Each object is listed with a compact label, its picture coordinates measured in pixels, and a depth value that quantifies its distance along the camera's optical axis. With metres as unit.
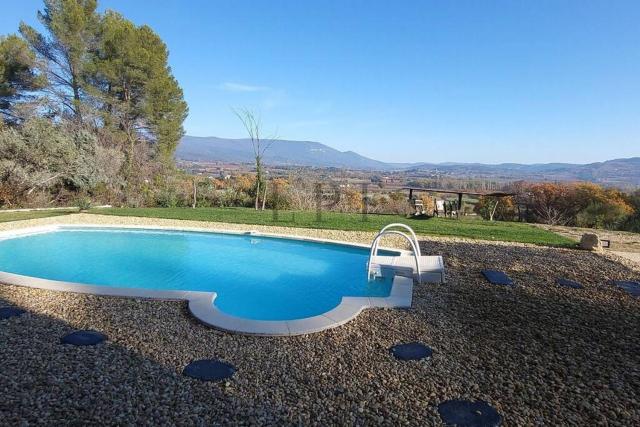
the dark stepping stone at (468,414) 2.52
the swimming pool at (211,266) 5.75
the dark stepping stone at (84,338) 3.55
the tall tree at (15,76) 16.05
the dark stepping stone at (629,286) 5.48
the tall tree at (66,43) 16.64
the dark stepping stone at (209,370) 3.02
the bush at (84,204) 13.10
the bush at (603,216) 14.52
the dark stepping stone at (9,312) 4.14
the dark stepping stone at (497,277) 5.86
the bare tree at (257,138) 15.77
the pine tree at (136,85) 17.38
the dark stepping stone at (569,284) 5.76
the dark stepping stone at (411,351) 3.47
